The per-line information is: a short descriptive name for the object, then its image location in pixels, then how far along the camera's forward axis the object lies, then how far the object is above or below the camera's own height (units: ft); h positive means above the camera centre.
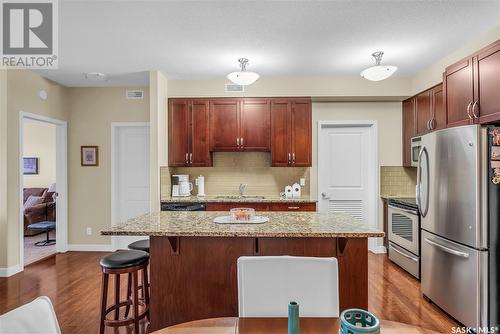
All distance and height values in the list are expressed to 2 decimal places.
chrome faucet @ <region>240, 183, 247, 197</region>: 14.88 -0.92
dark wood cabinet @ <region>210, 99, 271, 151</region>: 14.14 +2.27
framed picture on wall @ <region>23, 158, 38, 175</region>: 21.91 +0.37
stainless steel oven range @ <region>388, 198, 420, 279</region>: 11.30 -2.76
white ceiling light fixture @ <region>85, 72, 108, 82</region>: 13.43 +4.54
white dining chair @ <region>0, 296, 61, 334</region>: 2.92 -1.57
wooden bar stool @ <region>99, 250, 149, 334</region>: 7.04 -2.44
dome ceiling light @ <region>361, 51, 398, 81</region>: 9.89 +3.40
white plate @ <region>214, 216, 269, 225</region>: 7.43 -1.33
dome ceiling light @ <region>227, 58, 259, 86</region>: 10.39 +3.41
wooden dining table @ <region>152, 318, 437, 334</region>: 3.56 -2.00
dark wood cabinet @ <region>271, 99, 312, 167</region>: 14.12 +1.76
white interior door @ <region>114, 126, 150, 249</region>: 15.75 -0.11
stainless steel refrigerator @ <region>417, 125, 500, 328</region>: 7.22 -1.55
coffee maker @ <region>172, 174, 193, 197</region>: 14.25 -0.81
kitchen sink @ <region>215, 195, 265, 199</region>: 13.76 -1.28
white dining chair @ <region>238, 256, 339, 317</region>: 4.37 -1.78
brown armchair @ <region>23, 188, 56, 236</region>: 18.51 -2.56
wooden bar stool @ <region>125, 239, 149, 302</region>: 8.30 -2.23
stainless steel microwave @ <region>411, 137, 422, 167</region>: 13.02 +0.93
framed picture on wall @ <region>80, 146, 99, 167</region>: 15.60 +0.89
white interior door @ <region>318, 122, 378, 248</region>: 15.29 -0.02
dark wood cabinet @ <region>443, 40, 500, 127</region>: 7.61 +2.33
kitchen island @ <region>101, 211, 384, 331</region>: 7.11 -2.42
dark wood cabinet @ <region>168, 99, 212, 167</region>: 14.19 +1.70
